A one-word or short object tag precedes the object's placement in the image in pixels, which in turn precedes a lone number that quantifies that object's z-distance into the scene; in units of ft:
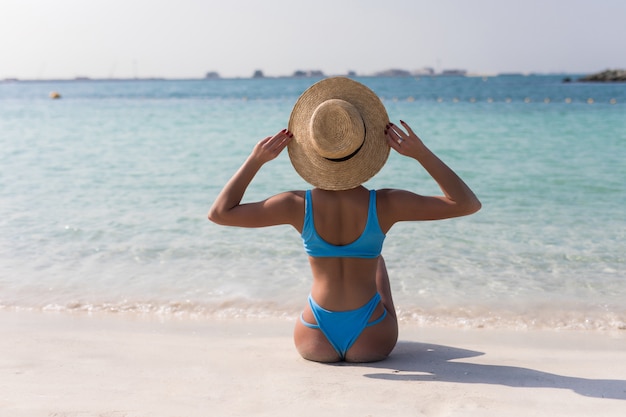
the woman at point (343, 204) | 10.94
